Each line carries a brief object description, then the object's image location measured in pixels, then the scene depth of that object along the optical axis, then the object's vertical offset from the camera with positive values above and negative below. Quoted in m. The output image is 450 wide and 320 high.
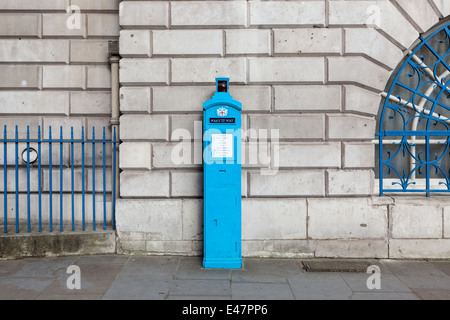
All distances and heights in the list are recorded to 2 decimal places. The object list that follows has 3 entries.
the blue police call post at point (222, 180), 5.08 -0.28
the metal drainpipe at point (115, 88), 6.13 +1.05
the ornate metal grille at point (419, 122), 6.21 +0.54
